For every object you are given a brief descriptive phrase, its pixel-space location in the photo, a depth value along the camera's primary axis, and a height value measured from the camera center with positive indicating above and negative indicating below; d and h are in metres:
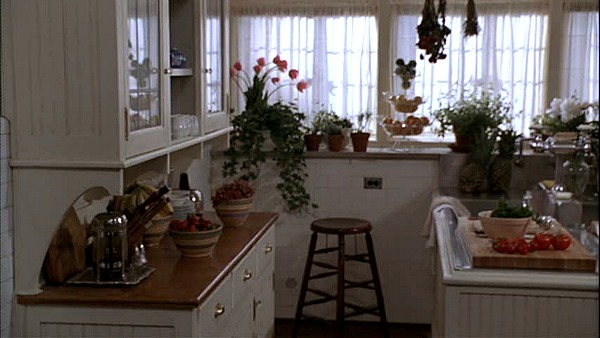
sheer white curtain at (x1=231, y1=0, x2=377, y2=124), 4.96 +0.25
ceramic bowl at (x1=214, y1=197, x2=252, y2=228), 3.52 -0.59
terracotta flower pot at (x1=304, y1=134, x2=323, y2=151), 4.71 -0.35
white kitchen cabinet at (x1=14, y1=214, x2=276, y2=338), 2.30 -0.69
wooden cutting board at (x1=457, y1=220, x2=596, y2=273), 2.45 -0.57
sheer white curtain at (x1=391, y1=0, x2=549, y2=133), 4.82 +0.19
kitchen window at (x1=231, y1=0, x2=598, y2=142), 4.80 +0.24
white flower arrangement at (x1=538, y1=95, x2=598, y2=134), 3.89 -0.17
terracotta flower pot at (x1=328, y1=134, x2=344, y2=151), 4.68 -0.36
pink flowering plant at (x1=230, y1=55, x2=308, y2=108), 4.61 +0.02
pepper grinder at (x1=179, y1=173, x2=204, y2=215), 3.44 -0.50
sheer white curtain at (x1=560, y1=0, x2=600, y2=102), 4.72 +0.27
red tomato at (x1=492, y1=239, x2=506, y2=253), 2.57 -0.54
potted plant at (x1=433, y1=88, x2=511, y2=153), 4.55 -0.19
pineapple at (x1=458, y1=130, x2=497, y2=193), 4.43 -0.47
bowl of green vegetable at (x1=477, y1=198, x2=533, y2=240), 2.69 -0.48
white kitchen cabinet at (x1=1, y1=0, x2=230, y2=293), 2.25 -0.07
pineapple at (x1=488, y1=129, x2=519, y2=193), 4.44 -0.46
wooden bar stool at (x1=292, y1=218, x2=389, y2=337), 4.32 -1.06
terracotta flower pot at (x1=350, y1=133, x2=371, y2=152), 4.68 -0.35
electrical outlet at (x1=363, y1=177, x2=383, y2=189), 4.66 -0.60
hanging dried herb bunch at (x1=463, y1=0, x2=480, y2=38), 2.47 +0.21
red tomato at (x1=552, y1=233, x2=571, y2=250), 2.46 -0.51
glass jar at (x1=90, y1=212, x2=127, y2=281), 2.45 -0.53
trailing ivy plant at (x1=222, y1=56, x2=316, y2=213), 4.59 -0.34
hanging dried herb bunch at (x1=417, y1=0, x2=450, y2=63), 2.73 +0.19
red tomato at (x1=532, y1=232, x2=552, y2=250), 2.58 -0.53
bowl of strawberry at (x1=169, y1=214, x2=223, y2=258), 2.84 -0.57
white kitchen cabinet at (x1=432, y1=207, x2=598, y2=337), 2.40 -0.69
